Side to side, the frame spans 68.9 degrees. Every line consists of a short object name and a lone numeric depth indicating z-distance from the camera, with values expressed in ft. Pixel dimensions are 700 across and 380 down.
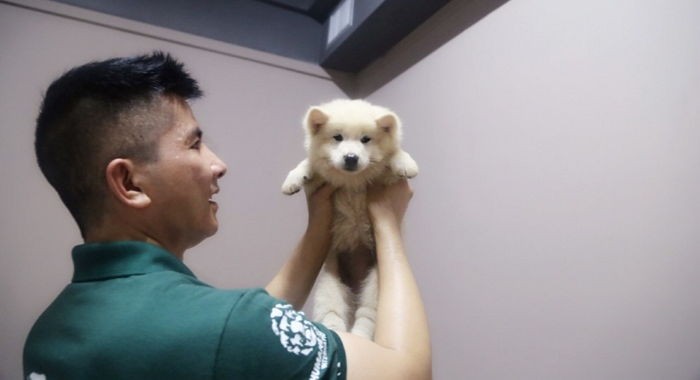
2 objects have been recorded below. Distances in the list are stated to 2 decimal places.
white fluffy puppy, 4.10
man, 2.28
